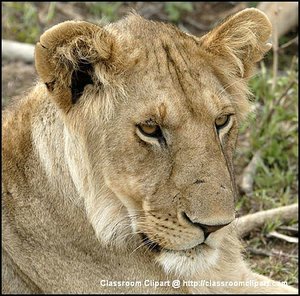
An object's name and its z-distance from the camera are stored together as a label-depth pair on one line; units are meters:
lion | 7.45
